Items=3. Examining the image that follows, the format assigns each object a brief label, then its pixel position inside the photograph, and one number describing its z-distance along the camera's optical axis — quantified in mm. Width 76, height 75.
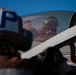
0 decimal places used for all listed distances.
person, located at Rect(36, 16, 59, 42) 3863
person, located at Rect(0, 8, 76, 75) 1376
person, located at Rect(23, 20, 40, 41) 4008
